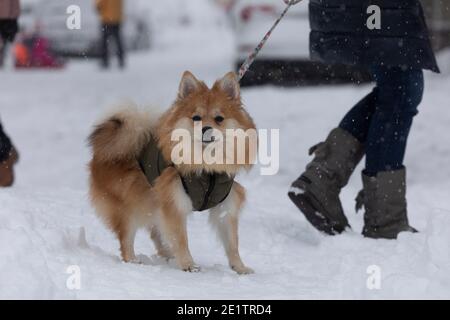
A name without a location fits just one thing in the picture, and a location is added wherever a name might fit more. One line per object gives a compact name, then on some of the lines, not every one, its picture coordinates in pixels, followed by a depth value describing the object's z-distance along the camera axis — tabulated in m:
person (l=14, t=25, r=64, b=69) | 15.73
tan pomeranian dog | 4.05
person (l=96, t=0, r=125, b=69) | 16.59
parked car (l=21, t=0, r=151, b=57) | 17.89
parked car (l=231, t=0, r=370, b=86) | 11.21
